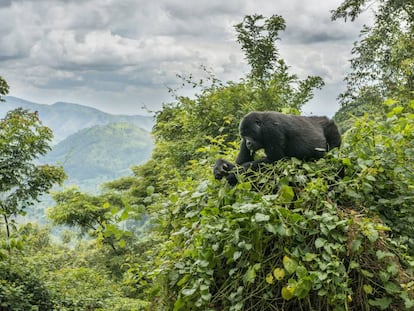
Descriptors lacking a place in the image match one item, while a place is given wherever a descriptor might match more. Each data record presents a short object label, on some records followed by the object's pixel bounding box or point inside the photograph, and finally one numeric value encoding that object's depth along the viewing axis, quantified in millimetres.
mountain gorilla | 2868
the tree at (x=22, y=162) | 10836
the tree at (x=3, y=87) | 11820
